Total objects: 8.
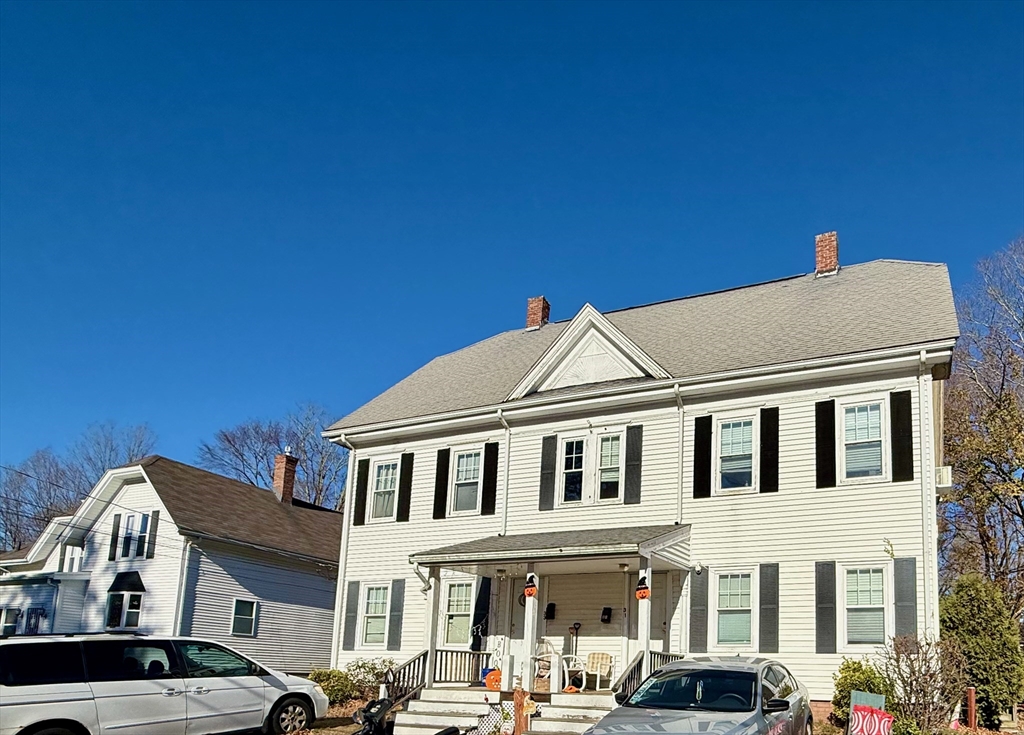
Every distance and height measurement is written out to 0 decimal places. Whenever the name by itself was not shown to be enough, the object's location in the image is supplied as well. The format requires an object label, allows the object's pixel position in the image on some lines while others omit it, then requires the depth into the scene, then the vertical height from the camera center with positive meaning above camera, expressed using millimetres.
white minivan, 11250 -1500
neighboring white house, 26662 -61
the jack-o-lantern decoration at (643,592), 16188 +26
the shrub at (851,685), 15125 -1211
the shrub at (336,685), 19547 -2117
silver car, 10438 -1181
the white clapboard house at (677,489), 16625 +2018
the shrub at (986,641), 16719 -487
